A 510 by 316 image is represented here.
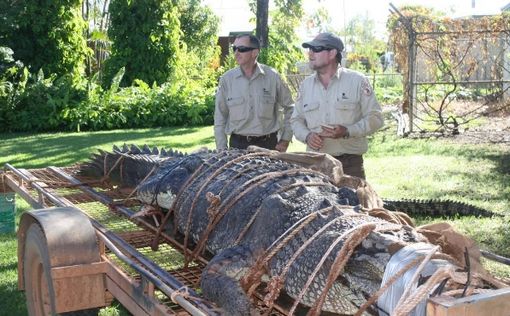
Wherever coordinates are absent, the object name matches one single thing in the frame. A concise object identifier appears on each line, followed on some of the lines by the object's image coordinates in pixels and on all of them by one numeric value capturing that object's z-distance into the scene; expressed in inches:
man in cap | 180.4
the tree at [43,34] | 620.4
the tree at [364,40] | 1297.2
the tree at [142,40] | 671.1
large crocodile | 98.4
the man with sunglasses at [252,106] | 219.5
